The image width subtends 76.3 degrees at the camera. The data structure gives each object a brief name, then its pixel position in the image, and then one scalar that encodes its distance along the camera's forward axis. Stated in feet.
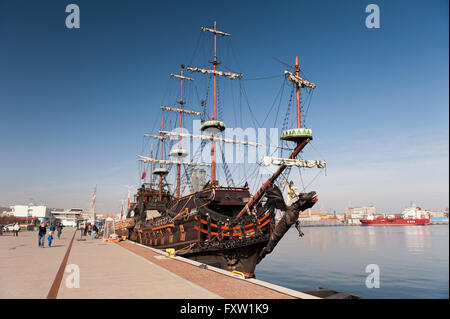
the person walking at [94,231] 104.82
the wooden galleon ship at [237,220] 56.54
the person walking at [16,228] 110.52
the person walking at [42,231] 64.44
